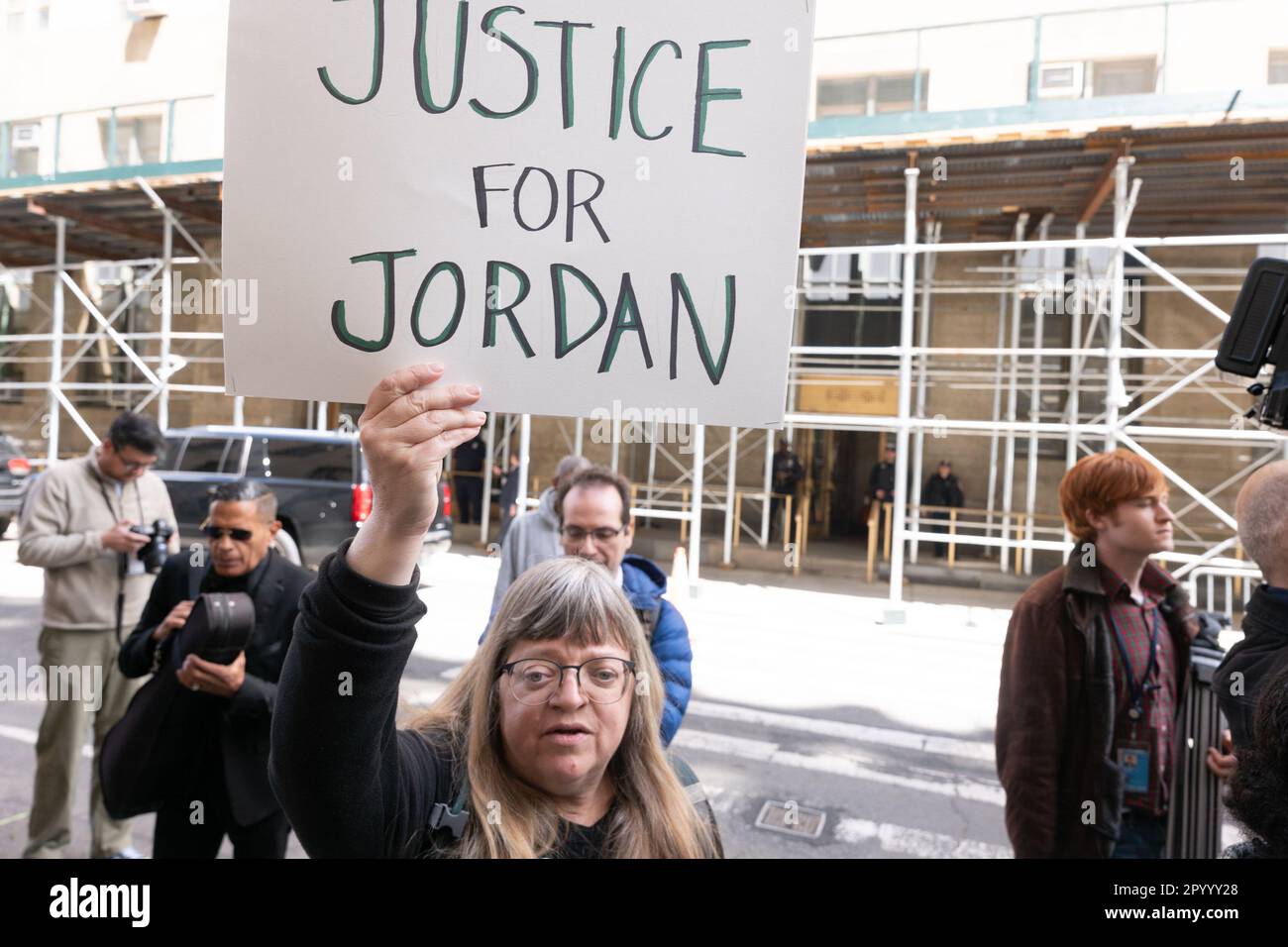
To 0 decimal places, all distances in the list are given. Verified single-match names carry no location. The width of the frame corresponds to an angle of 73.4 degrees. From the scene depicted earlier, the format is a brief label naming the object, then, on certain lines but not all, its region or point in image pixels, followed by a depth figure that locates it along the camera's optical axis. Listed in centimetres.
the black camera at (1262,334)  175
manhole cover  413
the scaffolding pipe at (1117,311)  812
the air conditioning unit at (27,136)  1571
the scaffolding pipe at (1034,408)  1053
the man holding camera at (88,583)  339
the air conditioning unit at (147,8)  1720
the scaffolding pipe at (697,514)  1014
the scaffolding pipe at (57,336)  1327
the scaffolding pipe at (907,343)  889
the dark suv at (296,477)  916
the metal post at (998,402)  1122
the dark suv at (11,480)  1169
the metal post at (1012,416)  1074
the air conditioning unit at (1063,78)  1173
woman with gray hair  109
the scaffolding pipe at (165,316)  1233
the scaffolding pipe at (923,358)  1091
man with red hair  241
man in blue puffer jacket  257
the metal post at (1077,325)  925
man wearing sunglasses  245
